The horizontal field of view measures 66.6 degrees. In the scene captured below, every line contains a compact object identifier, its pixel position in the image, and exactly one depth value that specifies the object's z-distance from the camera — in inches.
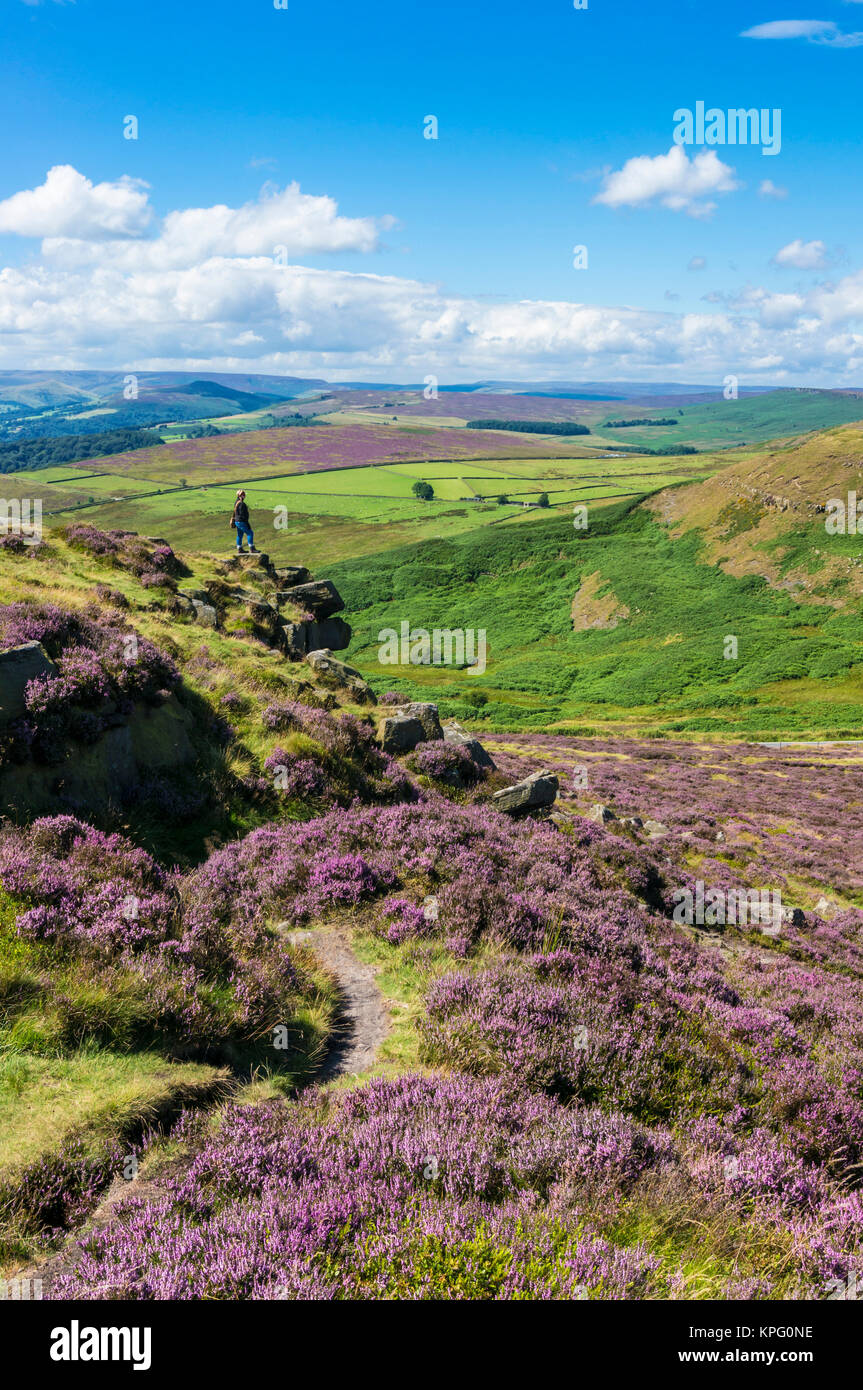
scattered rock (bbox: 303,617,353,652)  1070.4
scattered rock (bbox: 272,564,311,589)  1213.1
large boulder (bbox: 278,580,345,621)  1144.0
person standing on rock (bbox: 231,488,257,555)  1115.3
